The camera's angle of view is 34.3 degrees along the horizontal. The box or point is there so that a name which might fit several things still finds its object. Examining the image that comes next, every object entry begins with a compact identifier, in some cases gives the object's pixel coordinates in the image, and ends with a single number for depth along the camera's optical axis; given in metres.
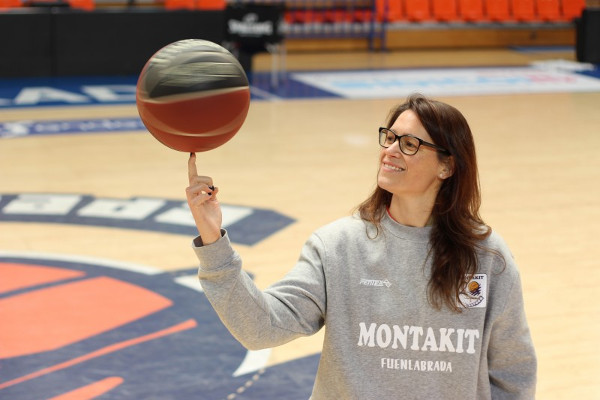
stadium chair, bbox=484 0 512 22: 17.88
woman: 2.41
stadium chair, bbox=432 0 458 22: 17.61
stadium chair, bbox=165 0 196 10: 13.94
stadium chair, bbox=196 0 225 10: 13.80
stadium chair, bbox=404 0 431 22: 17.38
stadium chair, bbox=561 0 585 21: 18.44
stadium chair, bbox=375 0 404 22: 17.09
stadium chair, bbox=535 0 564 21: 18.25
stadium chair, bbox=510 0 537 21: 18.09
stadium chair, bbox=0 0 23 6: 13.06
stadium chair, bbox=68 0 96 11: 13.20
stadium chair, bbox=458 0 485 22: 17.69
